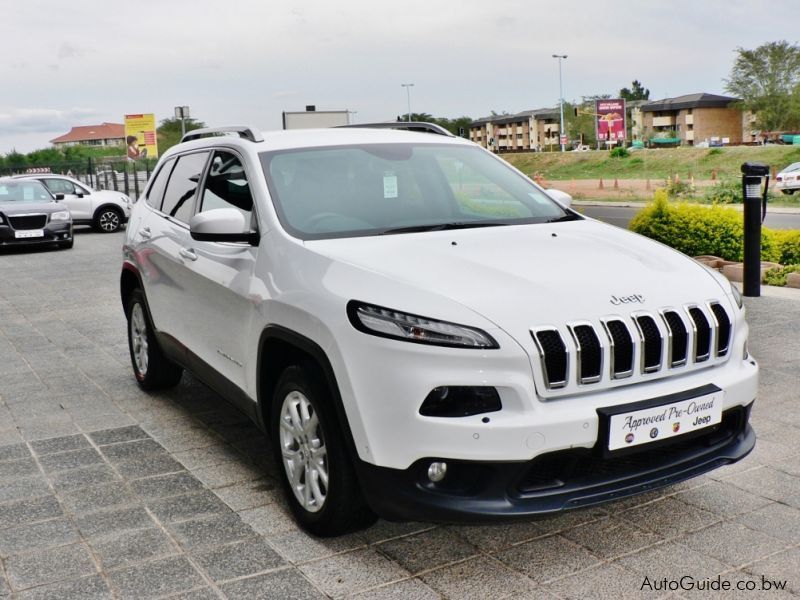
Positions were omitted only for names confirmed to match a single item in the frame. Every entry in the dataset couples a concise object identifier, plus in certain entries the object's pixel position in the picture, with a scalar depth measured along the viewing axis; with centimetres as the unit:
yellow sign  5097
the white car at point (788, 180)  3359
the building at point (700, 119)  11550
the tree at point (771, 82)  8388
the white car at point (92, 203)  2250
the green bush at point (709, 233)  1136
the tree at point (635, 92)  19250
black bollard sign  924
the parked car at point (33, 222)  1845
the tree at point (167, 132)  7478
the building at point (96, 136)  18025
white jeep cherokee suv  318
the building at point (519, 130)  15424
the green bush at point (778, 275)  1022
